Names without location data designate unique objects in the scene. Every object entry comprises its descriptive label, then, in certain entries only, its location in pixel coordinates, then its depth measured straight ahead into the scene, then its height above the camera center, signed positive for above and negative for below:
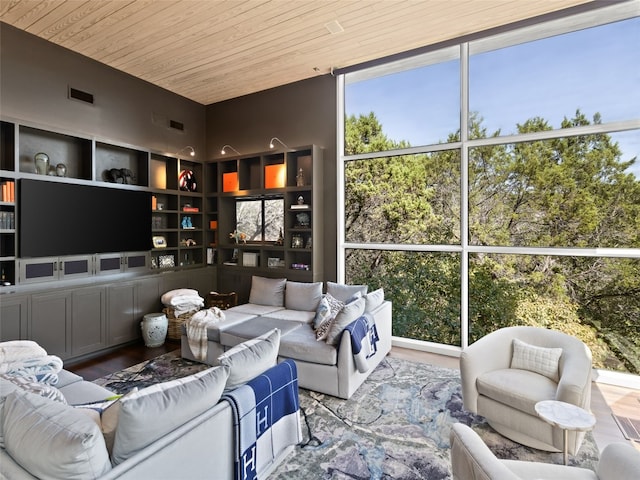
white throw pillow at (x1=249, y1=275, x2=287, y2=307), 4.57 -0.77
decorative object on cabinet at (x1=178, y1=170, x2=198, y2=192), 5.47 +0.89
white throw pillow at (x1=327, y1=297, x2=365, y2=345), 3.09 -0.80
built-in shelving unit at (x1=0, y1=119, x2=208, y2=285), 3.55 +0.71
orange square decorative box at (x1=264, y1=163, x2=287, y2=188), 5.07 +0.91
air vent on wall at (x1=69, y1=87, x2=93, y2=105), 4.15 +1.75
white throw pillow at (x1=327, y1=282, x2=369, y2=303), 4.18 -0.69
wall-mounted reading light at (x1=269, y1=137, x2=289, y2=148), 5.23 +1.46
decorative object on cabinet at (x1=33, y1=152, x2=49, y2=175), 3.76 +0.81
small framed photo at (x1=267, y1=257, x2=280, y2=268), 5.19 -0.41
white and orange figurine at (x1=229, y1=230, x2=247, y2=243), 5.56 -0.03
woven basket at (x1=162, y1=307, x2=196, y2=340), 4.66 -1.21
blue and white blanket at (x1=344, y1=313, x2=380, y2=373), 3.02 -0.98
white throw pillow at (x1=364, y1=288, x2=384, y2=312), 3.71 -0.73
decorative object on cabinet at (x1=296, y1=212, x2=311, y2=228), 4.94 +0.23
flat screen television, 3.61 +0.19
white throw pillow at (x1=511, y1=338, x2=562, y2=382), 2.57 -0.96
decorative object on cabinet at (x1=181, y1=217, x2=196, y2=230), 5.46 +0.20
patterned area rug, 2.14 -1.46
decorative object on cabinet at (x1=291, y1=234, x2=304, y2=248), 4.99 -0.09
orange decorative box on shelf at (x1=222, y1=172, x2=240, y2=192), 5.55 +0.89
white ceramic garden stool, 4.39 -1.23
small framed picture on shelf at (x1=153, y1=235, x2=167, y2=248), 5.02 -0.09
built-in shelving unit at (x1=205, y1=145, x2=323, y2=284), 4.84 +0.40
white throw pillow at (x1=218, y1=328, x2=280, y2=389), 1.85 -0.71
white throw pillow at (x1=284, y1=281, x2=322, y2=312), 4.38 -0.78
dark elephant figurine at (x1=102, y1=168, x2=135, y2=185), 4.51 +0.80
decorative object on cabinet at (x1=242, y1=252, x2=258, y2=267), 5.41 -0.38
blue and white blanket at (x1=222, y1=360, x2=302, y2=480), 1.71 -1.03
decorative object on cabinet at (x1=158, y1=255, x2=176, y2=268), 5.08 -0.40
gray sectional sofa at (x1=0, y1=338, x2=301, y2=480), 1.15 -0.77
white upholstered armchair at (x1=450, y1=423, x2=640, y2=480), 1.25 -0.91
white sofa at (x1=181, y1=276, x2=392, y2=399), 3.05 -0.99
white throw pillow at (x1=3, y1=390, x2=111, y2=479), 1.12 -0.72
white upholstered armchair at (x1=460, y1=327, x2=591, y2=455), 2.23 -1.06
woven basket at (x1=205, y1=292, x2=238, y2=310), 5.25 -1.01
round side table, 1.83 -1.02
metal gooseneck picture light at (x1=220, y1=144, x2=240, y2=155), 5.78 +1.49
